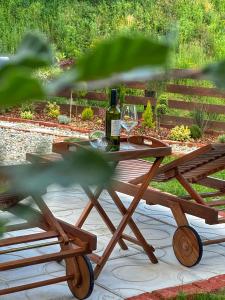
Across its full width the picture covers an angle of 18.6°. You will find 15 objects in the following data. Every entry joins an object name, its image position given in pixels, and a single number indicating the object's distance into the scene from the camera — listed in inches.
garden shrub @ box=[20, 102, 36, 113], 417.4
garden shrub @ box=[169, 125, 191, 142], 344.8
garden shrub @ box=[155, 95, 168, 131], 382.9
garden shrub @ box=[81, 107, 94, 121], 400.8
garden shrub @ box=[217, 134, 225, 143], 318.6
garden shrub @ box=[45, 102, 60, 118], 409.4
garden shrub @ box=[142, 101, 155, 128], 368.2
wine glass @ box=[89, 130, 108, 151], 137.2
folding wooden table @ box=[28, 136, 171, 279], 126.7
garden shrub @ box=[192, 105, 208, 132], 369.4
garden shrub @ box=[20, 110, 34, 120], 409.1
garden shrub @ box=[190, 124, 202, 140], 353.1
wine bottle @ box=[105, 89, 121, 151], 137.1
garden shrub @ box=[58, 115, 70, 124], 395.9
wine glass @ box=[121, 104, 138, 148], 153.2
